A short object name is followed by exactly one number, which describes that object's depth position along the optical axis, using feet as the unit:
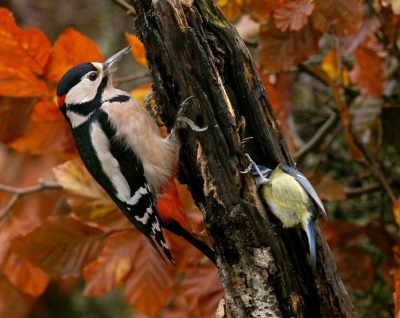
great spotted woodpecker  14.61
